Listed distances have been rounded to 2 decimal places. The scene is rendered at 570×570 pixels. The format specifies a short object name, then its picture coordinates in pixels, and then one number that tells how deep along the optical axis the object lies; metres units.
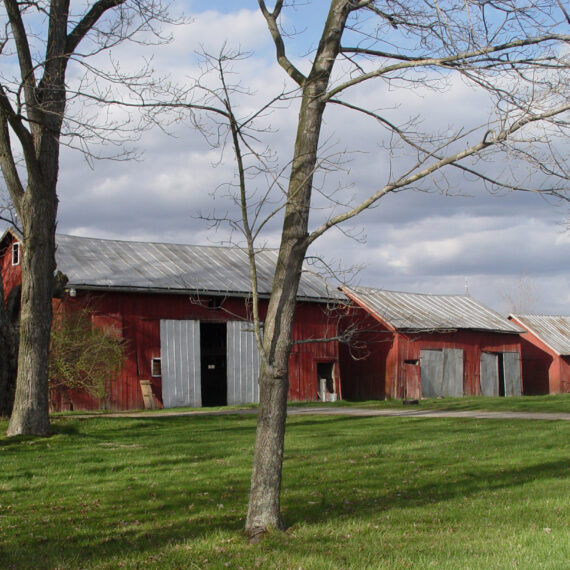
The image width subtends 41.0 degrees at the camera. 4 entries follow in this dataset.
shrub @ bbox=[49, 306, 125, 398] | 22.47
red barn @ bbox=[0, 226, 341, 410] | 26.73
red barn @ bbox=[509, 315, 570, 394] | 43.03
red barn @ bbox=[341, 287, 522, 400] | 34.16
